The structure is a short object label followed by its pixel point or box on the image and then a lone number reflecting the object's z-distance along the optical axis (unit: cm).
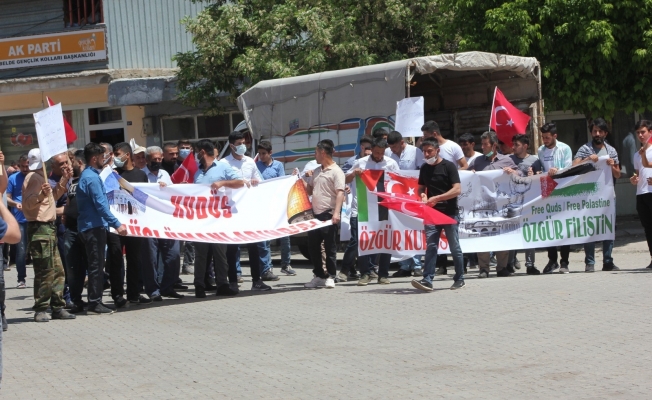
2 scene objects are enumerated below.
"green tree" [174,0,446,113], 2053
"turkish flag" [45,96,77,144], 1427
